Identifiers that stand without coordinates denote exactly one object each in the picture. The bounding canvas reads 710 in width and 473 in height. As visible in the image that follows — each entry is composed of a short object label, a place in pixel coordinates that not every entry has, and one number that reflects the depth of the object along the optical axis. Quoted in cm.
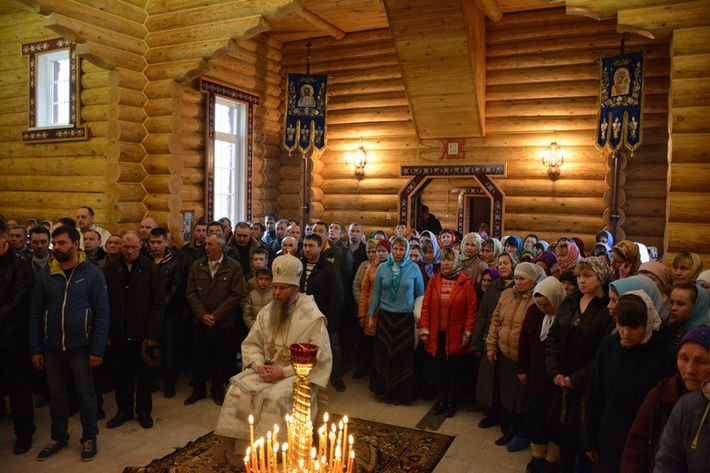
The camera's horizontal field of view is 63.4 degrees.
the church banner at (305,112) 1255
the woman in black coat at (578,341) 413
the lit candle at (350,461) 270
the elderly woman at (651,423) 300
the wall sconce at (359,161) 1322
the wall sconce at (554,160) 1134
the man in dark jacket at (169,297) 647
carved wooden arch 1198
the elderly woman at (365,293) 694
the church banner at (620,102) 995
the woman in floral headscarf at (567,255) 653
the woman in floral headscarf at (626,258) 523
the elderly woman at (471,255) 697
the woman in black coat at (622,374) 339
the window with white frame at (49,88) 1027
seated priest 455
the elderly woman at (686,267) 504
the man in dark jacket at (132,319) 555
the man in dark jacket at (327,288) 655
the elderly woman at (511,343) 517
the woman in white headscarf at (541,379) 459
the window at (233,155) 1263
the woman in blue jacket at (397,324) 639
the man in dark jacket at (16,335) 480
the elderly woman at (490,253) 704
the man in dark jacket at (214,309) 628
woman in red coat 603
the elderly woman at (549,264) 616
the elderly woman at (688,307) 389
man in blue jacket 473
